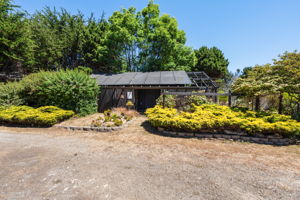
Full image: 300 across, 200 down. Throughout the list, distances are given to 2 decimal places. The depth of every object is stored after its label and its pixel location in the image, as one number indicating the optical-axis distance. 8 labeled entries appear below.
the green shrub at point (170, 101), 7.75
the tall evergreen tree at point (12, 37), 12.46
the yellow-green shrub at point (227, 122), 4.37
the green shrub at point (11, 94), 8.36
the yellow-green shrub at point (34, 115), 6.59
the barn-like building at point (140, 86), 9.51
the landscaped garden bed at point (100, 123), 6.12
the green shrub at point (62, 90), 7.98
